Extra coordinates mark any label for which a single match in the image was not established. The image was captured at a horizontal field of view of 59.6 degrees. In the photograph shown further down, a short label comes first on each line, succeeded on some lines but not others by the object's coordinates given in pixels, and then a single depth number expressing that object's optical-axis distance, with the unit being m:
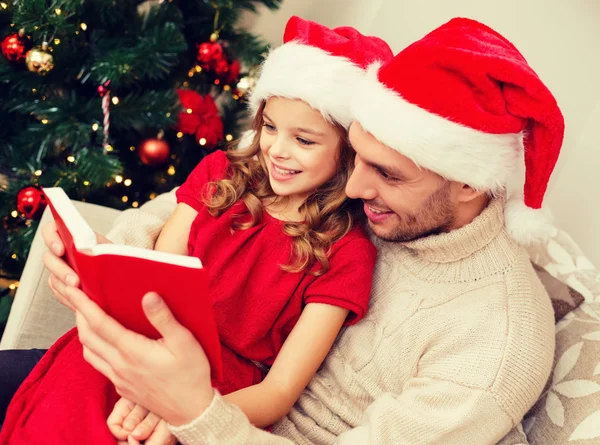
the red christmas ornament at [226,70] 1.82
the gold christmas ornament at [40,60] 1.56
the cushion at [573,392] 1.00
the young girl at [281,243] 1.08
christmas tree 1.61
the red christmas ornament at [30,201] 1.65
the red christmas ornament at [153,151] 1.83
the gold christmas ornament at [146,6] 1.76
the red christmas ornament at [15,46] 1.57
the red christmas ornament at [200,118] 1.80
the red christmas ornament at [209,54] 1.78
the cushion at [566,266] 1.23
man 0.86
